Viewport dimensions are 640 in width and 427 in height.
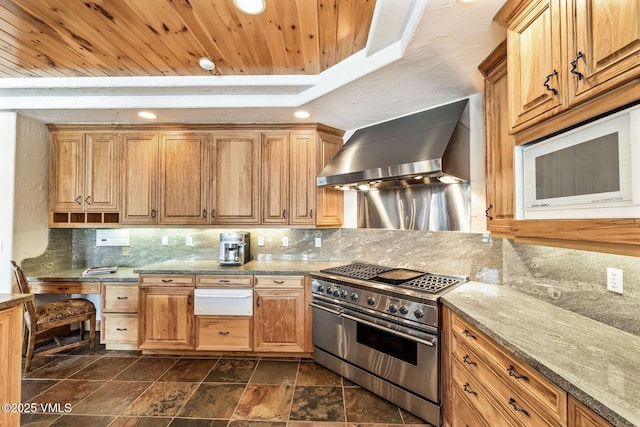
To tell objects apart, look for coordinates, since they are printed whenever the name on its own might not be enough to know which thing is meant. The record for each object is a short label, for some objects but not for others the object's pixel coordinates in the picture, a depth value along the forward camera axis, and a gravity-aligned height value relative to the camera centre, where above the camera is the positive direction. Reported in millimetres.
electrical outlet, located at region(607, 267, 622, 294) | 1284 -323
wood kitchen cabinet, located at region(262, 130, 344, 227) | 2947 +450
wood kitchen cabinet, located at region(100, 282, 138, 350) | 2770 -1002
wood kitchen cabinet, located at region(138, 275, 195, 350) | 2672 -969
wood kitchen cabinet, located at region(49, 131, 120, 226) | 3006 +533
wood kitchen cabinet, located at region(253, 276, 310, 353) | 2646 -970
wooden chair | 2434 -967
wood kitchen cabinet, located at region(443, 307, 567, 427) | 985 -788
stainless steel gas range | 1854 -933
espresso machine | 2951 -346
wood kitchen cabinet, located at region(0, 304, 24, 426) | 1557 -860
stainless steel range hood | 2051 +546
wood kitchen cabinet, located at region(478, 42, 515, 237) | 1615 +452
